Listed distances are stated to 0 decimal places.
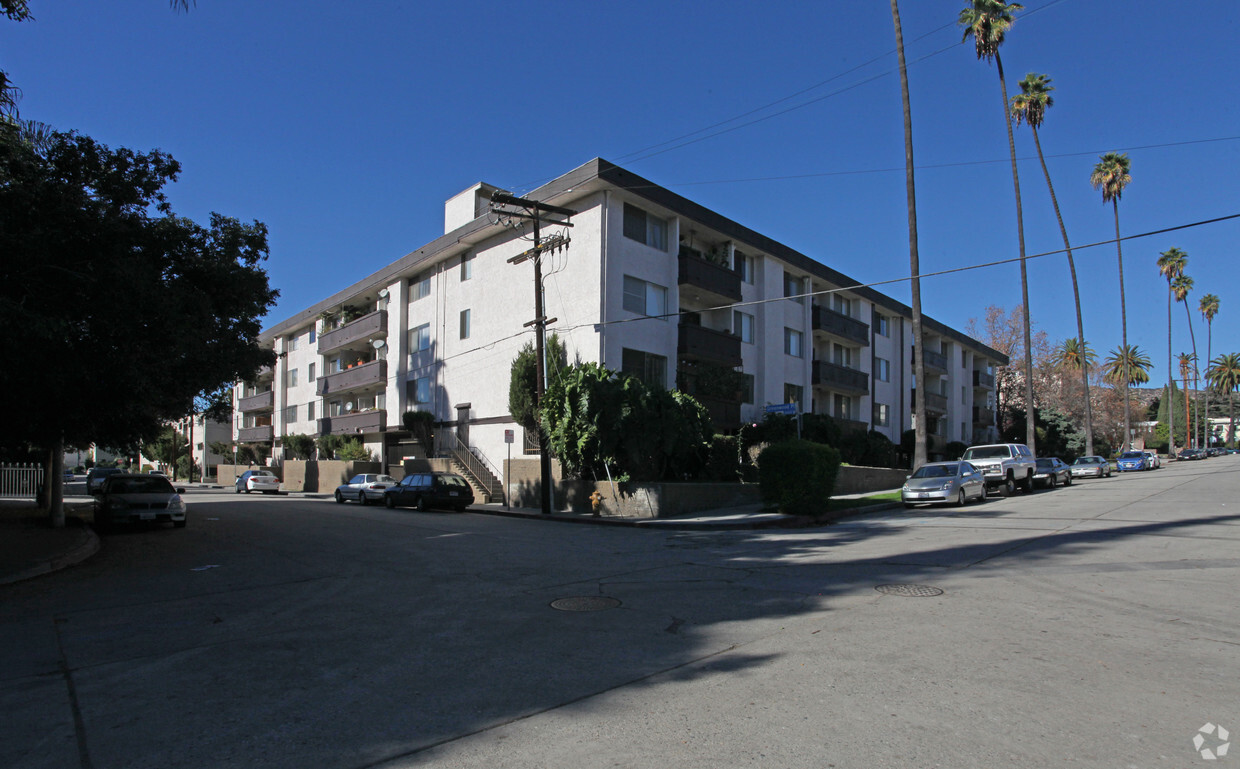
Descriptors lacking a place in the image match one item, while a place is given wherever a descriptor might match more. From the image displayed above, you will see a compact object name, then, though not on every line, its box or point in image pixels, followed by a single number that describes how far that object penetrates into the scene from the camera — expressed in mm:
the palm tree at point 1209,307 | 85500
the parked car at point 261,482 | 43156
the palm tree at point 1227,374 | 101562
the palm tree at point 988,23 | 32469
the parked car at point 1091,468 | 42375
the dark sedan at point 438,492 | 26312
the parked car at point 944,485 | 22531
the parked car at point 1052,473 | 31203
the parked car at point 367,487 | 31328
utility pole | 23375
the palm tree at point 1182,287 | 71875
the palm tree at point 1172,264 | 71188
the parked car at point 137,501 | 18578
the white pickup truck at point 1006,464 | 27516
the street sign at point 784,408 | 23141
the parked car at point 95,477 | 39906
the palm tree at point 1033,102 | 39938
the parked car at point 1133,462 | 48969
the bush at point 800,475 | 19406
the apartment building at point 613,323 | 26031
